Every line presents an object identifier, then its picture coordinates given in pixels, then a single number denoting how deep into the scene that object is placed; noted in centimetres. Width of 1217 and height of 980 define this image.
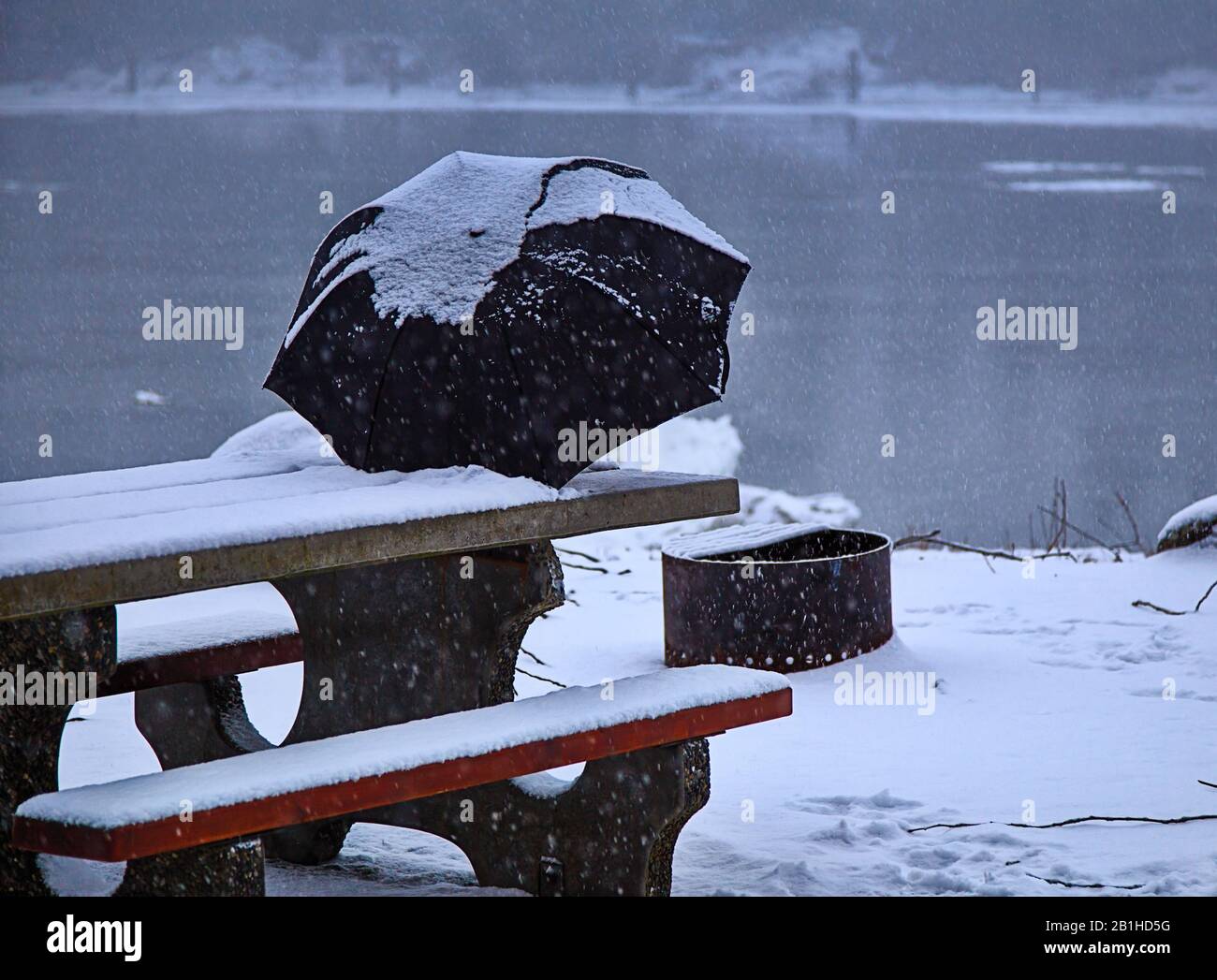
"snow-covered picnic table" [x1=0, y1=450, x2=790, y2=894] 559
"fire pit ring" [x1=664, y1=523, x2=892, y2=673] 1157
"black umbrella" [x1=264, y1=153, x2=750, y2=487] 674
